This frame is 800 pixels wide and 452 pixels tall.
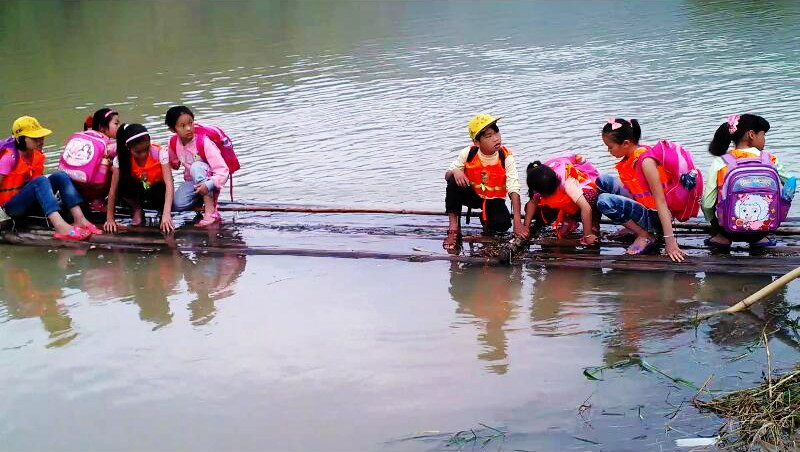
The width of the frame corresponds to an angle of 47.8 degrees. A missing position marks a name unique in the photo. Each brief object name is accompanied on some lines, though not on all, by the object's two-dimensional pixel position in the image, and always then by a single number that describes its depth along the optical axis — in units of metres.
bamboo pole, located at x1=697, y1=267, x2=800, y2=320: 3.70
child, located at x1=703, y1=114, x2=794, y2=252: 4.96
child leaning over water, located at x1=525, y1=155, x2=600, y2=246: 5.29
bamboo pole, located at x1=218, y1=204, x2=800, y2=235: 5.21
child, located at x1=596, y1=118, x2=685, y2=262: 5.12
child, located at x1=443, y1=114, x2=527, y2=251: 5.59
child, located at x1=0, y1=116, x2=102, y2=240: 6.04
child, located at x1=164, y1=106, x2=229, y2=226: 6.11
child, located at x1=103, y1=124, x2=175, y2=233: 6.12
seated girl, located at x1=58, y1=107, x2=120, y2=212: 6.26
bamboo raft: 4.96
